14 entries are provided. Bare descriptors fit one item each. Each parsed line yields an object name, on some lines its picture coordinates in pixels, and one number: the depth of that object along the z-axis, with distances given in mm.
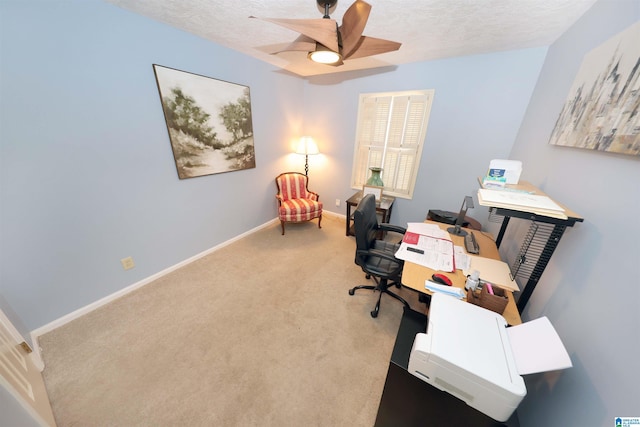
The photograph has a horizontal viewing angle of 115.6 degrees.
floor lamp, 3262
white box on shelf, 1258
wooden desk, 993
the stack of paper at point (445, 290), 1083
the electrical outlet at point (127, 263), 1926
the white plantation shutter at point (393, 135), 2648
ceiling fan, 1066
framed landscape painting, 1950
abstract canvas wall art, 789
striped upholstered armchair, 2998
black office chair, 1596
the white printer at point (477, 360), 662
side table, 2715
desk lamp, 1663
